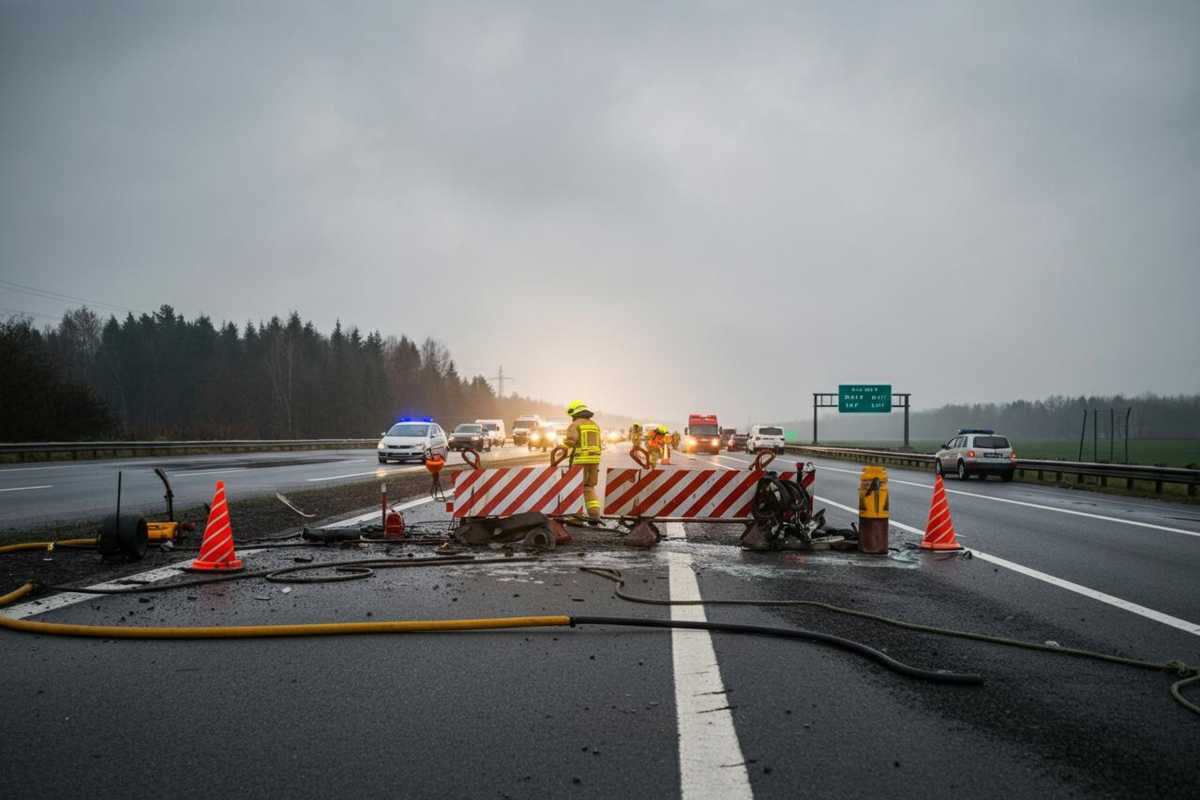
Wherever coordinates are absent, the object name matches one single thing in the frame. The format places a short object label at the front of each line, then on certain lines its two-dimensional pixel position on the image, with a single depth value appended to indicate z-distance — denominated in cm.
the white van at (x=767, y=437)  5812
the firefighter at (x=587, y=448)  1218
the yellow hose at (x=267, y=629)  547
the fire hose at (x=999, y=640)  448
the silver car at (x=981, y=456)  2797
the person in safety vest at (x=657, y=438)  1967
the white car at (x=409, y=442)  3331
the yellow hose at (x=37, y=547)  884
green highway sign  6306
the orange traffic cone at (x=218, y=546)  805
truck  5488
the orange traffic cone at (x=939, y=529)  1010
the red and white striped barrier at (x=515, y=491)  1075
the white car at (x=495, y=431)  5512
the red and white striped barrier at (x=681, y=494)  1114
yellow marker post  991
